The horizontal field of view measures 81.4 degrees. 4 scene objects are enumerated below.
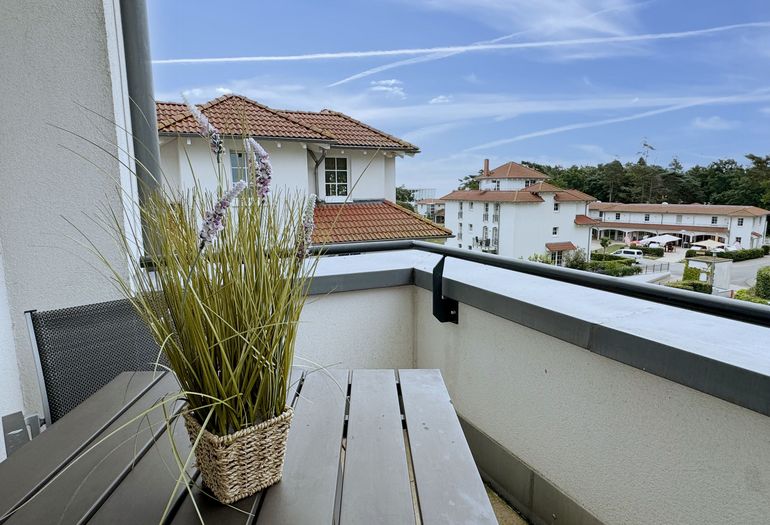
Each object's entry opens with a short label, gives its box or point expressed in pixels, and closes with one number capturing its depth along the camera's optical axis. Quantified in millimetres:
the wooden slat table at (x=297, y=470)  771
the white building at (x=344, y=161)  6902
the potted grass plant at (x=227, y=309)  722
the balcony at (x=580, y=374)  1117
